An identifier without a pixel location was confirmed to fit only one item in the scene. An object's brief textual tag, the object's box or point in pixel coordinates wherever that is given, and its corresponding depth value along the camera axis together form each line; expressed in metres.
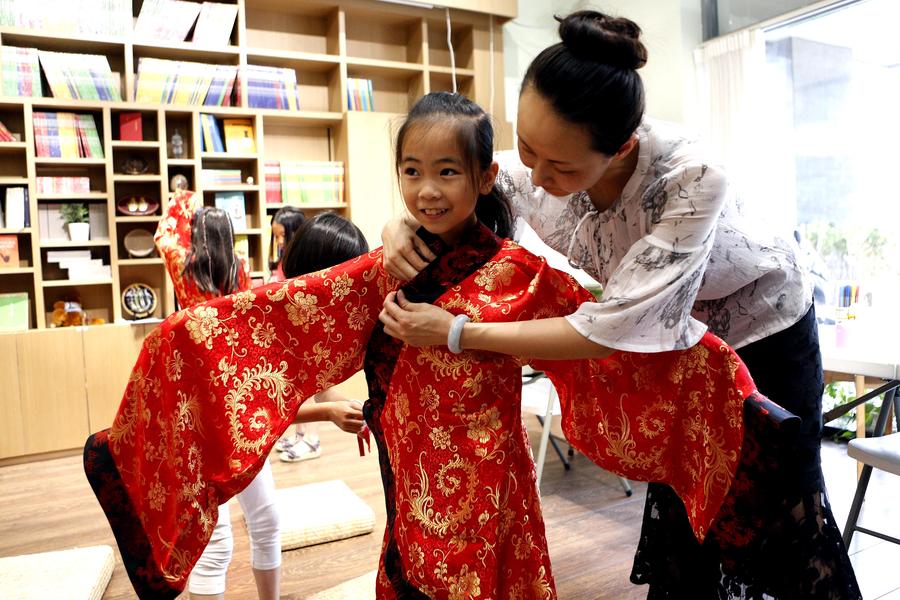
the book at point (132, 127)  4.09
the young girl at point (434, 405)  1.05
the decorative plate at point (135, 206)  4.13
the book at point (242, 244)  4.38
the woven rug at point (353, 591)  2.12
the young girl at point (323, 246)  1.61
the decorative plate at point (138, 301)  4.15
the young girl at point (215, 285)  1.71
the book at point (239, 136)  4.40
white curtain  4.15
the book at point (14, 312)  3.80
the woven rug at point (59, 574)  2.11
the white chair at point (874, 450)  1.85
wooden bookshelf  4.01
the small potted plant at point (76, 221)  4.01
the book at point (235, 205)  4.41
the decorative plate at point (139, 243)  4.18
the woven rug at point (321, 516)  2.54
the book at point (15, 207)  3.86
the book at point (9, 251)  3.86
